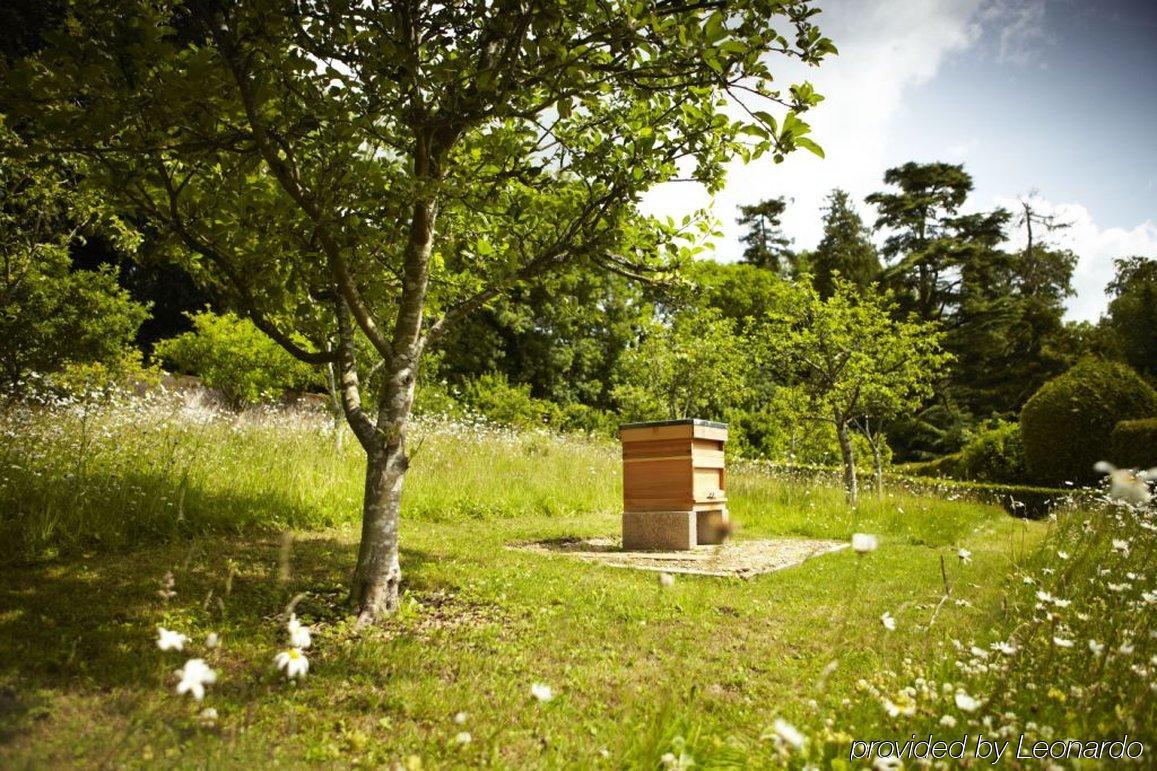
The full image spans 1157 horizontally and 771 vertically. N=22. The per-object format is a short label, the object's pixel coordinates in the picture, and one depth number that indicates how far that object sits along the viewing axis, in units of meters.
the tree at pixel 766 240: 42.66
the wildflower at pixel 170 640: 1.73
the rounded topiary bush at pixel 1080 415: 16.58
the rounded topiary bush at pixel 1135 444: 14.75
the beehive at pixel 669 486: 8.39
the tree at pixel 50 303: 9.87
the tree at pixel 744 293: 35.44
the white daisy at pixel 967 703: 2.07
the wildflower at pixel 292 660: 1.91
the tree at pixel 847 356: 14.41
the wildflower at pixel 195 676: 1.65
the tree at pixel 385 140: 3.32
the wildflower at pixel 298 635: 1.91
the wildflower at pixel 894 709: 2.19
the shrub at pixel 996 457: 20.16
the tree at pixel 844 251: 36.41
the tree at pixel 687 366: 18.09
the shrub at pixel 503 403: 22.39
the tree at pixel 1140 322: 27.23
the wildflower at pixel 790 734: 1.76
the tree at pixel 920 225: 32.84
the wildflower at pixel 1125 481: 3.88
